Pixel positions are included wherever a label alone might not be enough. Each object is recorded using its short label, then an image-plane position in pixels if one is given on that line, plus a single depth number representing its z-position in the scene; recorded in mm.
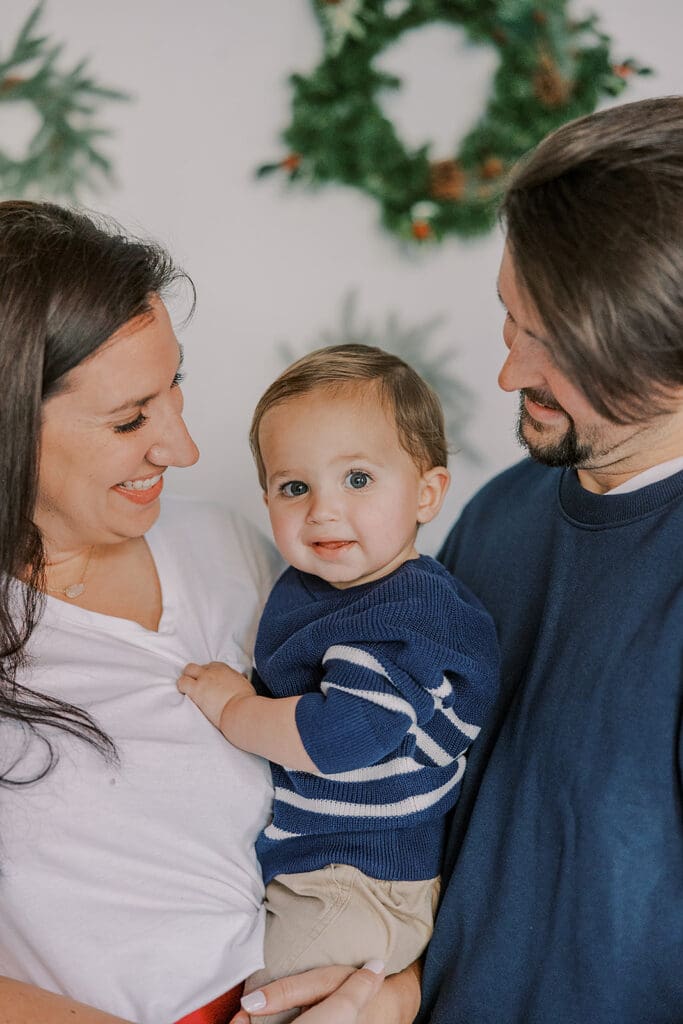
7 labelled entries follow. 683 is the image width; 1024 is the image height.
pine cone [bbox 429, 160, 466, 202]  2680
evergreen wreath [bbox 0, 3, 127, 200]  2527
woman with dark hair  1489
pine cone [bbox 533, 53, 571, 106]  2588
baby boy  1558
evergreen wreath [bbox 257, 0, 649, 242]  2592
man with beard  1410
